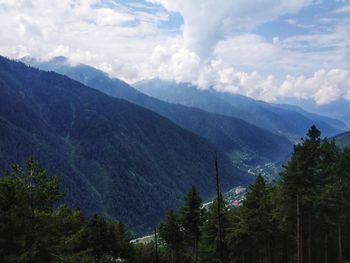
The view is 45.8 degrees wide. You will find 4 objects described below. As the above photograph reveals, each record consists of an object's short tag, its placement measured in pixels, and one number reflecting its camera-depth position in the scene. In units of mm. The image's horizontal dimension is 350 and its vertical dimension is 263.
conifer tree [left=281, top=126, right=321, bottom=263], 43438
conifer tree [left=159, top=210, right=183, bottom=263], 61625
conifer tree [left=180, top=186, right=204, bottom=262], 58344
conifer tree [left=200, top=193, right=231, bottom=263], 56406
